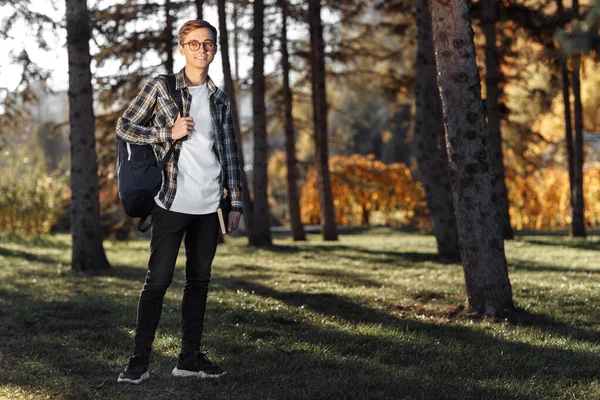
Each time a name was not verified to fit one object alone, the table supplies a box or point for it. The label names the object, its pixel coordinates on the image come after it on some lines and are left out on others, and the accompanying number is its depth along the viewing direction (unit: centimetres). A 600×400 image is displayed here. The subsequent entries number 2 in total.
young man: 446
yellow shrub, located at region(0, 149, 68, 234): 2094
